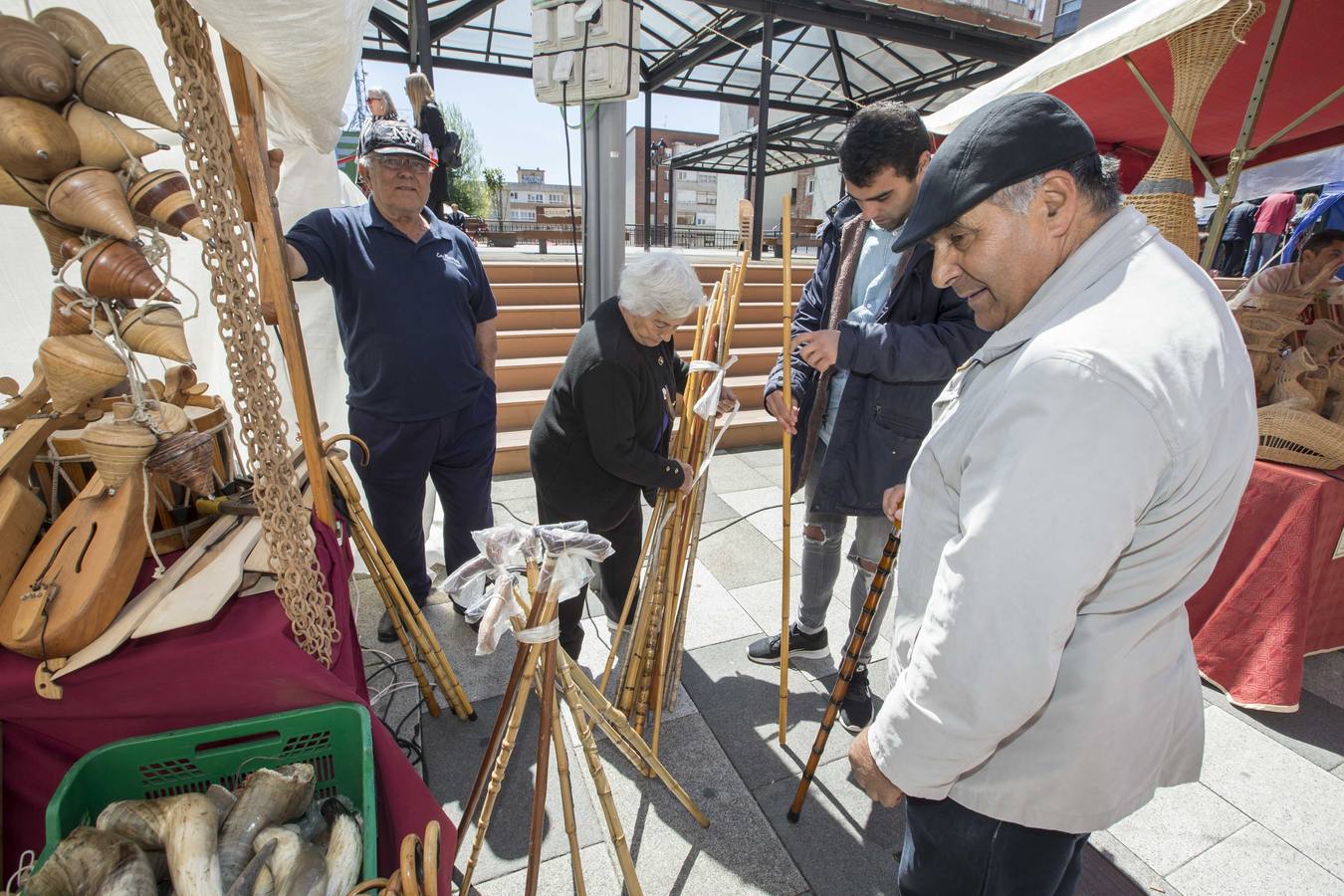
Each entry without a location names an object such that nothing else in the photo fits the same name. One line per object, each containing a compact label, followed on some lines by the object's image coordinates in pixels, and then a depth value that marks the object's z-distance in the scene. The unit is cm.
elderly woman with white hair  178
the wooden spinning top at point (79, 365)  97
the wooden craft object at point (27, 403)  123
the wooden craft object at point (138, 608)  101
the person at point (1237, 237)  876
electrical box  286
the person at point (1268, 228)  793
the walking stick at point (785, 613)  201
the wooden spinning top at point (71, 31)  94
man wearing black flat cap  75
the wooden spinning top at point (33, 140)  85
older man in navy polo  204
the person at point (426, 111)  427
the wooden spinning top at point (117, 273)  92
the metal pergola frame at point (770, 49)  683
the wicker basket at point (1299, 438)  223
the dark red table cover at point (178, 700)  106
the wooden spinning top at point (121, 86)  94
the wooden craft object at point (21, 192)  90
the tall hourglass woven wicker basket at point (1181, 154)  233
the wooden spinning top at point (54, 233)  98
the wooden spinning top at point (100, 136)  92
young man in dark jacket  172
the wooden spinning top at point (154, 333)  97
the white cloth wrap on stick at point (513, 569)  111
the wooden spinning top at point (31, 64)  86
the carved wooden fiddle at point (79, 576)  98
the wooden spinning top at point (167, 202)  97
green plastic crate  109
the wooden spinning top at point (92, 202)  90
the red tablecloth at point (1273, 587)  225
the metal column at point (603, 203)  321
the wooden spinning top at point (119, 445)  100
